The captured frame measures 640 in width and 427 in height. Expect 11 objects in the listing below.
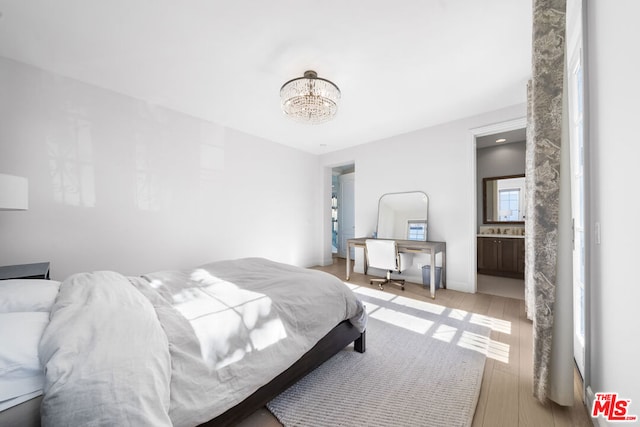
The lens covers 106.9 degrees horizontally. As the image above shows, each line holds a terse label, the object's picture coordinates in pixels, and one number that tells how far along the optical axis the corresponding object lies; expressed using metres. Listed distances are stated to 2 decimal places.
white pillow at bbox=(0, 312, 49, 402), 0.75
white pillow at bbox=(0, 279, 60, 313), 1.17
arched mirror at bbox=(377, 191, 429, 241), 3.98
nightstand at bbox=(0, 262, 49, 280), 1.89
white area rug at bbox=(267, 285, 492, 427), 1.37
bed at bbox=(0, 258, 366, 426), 0.74
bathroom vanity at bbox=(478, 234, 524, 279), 4.28
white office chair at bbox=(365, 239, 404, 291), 3.59
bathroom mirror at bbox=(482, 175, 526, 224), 4.55
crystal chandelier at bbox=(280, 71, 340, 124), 2.32
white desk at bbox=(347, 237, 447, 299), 3.30
